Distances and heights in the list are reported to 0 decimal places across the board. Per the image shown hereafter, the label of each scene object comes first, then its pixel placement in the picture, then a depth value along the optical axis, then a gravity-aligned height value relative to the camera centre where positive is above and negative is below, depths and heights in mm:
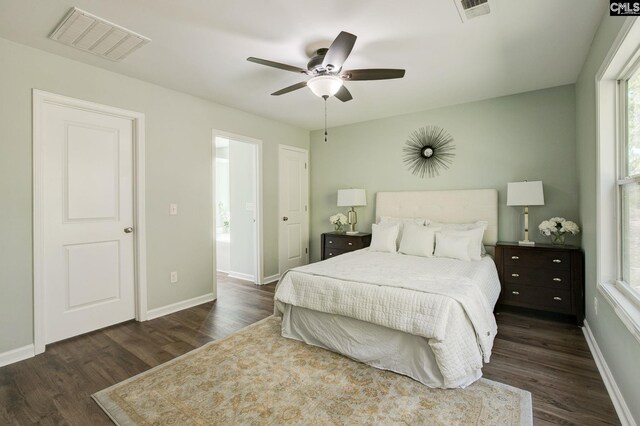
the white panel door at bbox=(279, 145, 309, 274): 4987 +69
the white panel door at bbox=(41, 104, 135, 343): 2717 -60
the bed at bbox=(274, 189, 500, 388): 2004 -720
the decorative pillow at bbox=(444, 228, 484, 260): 3393 -309
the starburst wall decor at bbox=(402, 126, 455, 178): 4211 +853
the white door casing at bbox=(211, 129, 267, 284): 4535 +20
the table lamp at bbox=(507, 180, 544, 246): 3348 +175
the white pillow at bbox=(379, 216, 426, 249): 4055 -117
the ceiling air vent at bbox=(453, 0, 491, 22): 2012 +1356
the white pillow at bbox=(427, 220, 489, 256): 3630 -172
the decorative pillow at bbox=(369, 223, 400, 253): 3873 -326
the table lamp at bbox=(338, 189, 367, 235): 4720 +222
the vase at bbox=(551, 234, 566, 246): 3326 -301
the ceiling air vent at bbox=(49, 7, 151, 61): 2166 +1355
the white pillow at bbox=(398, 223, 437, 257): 3570 -333
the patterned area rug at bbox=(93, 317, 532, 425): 1761 -1147
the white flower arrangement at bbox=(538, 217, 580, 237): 3168 -161
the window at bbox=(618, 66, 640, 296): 1886 +182
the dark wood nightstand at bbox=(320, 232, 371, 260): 4551 -443
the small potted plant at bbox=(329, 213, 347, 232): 4926 -116
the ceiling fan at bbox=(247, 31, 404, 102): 2235 +1090
